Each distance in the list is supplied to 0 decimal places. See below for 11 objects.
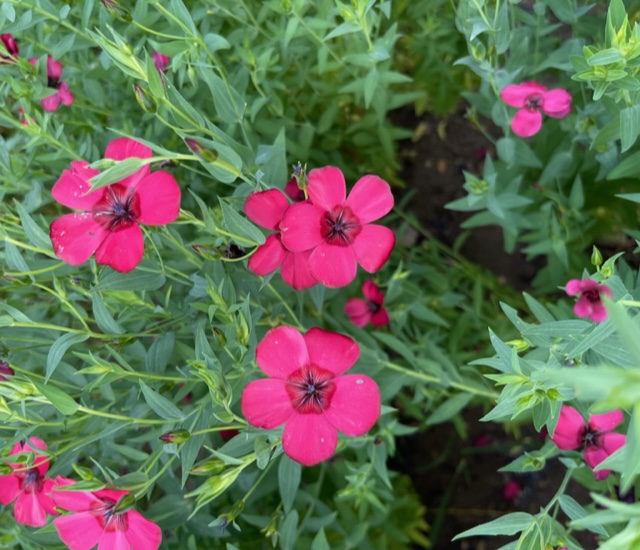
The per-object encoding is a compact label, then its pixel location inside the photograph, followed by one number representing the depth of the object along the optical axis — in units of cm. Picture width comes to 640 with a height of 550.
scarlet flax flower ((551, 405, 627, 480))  23
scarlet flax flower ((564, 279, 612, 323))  22
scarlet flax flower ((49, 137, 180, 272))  21
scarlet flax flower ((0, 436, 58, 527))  23
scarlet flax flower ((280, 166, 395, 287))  22
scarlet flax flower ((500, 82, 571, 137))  25
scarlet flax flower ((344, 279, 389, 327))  30
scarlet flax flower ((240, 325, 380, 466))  21
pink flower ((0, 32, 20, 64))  26
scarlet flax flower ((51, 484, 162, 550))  21
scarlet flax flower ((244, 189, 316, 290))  22
